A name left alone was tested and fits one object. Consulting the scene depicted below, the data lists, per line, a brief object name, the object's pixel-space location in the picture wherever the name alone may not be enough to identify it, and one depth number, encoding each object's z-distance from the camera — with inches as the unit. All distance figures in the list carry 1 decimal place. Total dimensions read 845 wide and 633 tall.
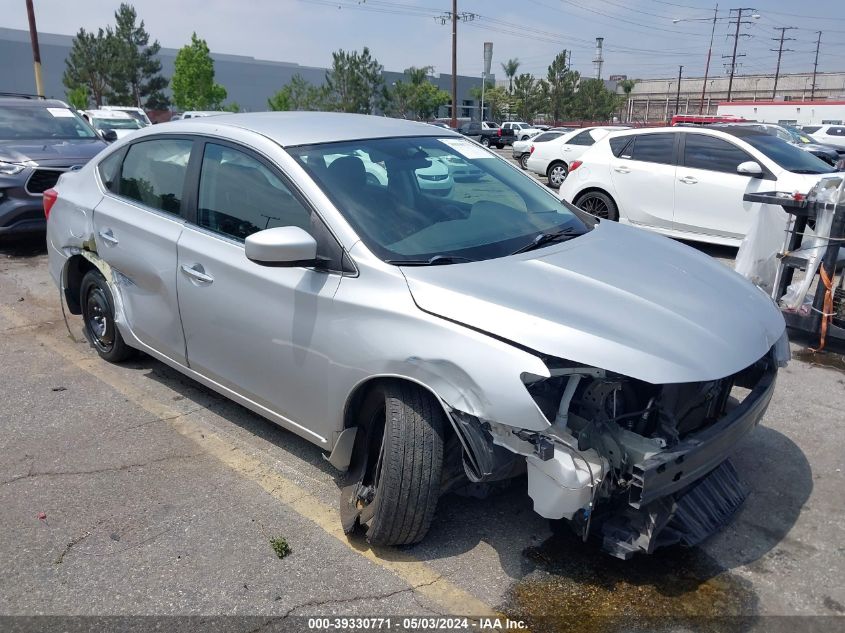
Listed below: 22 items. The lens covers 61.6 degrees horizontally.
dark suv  319.3
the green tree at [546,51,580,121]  2406.5
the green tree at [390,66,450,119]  2454.5
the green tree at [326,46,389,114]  2174.0
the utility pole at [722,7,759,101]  2981.1
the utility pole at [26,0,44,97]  984.3
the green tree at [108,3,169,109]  2066.9
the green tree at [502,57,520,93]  3907.5
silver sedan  100.2
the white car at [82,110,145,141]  859.4
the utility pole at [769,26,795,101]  3289.9
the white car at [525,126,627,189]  665.0
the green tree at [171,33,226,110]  2132.1
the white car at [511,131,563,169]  822.5
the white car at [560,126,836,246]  327.6
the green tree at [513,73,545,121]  2534.4
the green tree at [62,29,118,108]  2042.3
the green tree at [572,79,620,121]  2416.3
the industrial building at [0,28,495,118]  2351.1
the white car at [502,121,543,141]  1576.8
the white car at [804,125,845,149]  1165.1
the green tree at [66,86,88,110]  1950.1
